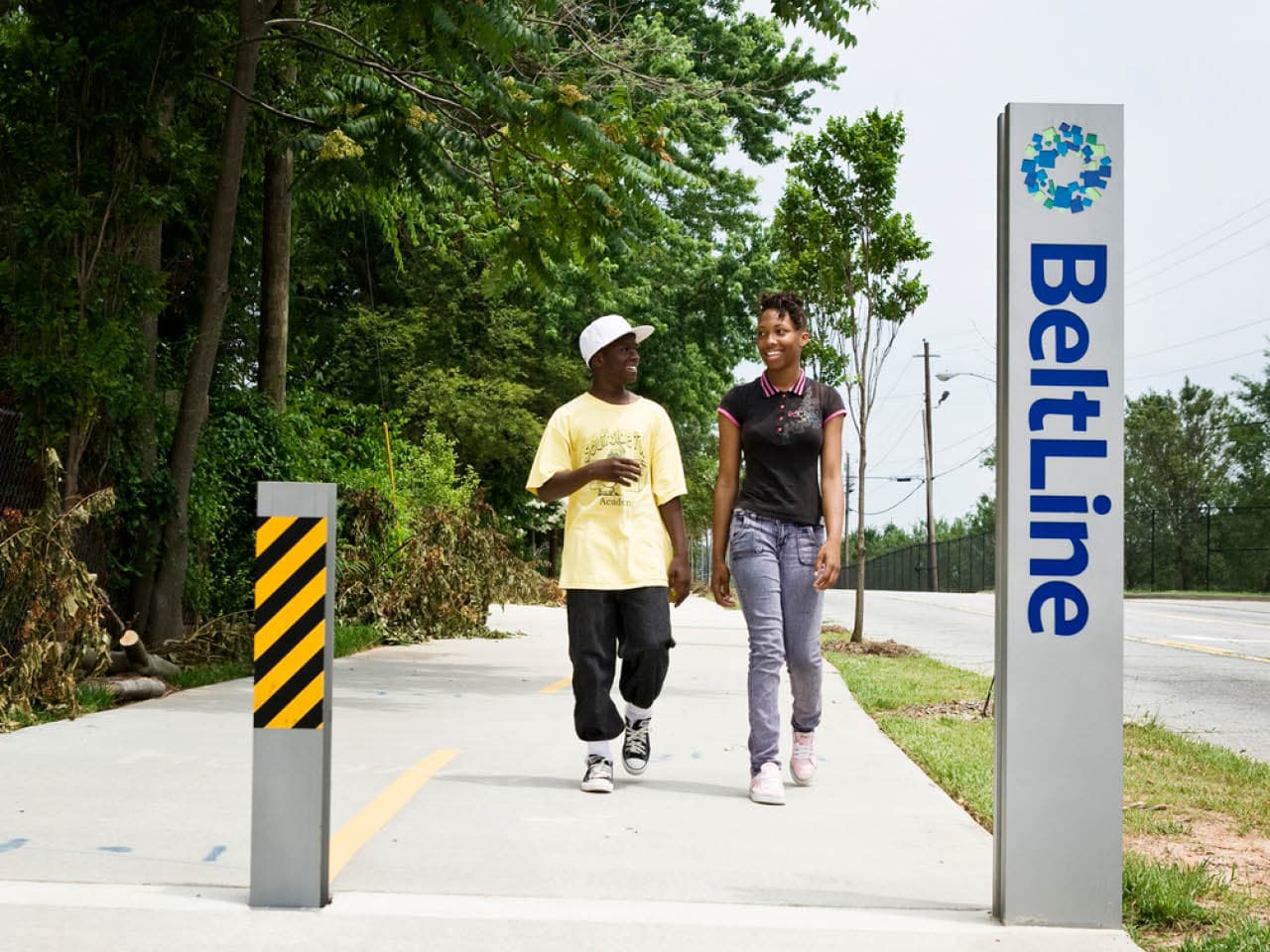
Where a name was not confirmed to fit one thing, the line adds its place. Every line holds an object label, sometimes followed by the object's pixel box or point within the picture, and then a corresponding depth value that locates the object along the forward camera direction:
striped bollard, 4.18
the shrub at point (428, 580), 15.07
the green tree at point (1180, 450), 72.44
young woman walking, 6.07
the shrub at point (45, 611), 8.21
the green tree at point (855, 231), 16.95
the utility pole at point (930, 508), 57.41
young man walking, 6.17
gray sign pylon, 4.20
